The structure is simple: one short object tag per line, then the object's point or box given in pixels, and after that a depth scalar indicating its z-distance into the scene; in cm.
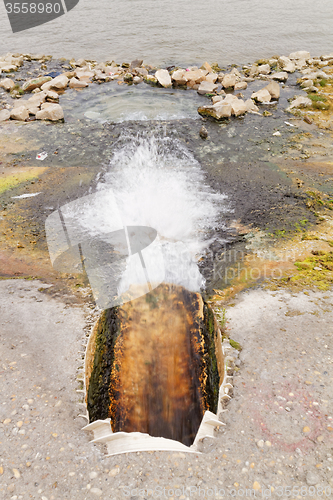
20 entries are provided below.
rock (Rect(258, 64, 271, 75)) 1467
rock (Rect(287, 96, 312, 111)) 1173
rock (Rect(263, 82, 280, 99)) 1236
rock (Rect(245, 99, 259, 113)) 1163
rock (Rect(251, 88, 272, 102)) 1217
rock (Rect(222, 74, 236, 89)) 1325
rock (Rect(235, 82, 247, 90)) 1335
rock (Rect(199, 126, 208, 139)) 1016
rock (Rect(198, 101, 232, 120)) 1105
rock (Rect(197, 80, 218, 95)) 1303
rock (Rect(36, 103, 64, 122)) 1121
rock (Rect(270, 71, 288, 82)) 1395
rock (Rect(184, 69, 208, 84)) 1369
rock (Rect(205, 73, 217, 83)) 1375
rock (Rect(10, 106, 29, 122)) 1115
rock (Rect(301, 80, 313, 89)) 1315
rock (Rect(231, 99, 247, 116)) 1123
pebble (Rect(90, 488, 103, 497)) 289
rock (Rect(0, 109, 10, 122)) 1120
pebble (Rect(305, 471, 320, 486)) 288
